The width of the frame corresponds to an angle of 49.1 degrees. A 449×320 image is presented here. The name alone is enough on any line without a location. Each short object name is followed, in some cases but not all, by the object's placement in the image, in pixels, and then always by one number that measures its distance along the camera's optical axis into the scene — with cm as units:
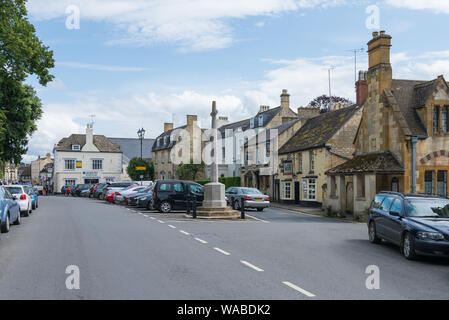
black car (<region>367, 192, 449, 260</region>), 1093
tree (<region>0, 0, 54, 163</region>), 2391
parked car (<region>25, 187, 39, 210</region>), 2784
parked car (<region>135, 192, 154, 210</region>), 3037
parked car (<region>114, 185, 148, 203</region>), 3604
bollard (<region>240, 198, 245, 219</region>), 2289
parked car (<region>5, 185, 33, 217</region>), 2278
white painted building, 7875
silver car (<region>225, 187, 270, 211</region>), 3052
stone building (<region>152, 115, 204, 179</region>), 6912
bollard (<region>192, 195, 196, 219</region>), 2220
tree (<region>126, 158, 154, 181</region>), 7172
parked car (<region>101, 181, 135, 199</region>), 4174
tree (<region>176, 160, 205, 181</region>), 6356
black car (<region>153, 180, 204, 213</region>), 2719
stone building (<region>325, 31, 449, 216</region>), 2397
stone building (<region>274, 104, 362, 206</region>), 3678
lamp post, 5279
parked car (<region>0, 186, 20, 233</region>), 1514
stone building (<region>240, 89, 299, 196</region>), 4622
